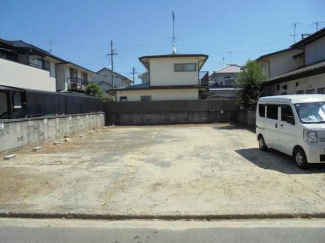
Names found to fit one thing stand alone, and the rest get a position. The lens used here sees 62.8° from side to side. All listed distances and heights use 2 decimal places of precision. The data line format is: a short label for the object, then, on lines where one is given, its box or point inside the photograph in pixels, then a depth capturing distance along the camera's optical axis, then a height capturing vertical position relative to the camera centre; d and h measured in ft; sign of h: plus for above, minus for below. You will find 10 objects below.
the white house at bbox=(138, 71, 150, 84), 131.95 +16.58
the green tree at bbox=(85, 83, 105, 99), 102.99 +7.66
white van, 20.61 -1.76
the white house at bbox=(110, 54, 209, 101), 79.87 +8.93
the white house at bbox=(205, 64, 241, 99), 113.71 +11.58
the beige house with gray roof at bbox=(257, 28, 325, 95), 41.14 +9.39
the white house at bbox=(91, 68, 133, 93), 161.89 +19.62
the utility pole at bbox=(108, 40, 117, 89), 128.10 +26.30
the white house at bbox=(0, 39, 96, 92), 51.01 +10.10
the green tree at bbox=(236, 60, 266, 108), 58.90 +5.61
